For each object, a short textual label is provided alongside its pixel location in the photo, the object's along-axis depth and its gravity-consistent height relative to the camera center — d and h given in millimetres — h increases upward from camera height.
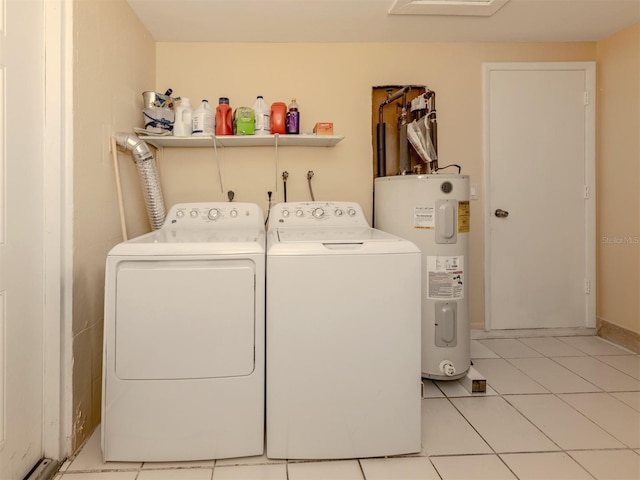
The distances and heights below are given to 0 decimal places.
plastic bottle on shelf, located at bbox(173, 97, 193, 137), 2639 +741
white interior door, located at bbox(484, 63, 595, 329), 3057 +314
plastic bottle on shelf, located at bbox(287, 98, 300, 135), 2684 +753
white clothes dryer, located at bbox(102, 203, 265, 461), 1595 -447
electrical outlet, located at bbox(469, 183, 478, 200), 3033 +331
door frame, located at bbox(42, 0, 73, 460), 1603 +30
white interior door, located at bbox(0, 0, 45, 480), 1386 +1
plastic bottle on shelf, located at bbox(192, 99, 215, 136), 2607 +732
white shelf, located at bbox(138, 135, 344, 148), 2616 +631
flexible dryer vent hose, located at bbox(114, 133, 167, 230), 2146 +335
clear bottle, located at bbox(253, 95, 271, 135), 2654 +763
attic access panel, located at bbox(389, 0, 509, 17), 2371 +1347
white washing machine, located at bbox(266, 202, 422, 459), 1625 -454
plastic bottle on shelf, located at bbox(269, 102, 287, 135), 2672 +762
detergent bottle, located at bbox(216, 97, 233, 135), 2672 +765
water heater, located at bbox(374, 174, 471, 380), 2213 -125
